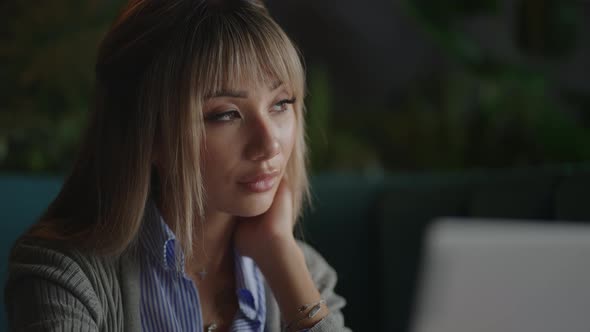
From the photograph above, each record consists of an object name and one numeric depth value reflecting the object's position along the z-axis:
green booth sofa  2.06
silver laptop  1.34
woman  1.63
